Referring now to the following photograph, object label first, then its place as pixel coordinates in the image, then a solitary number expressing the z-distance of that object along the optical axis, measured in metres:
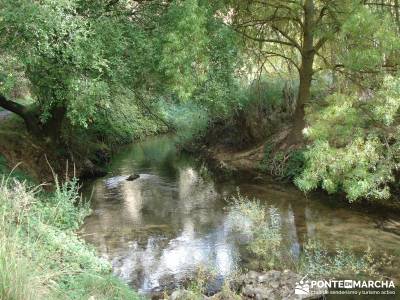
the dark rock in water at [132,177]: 17.51
